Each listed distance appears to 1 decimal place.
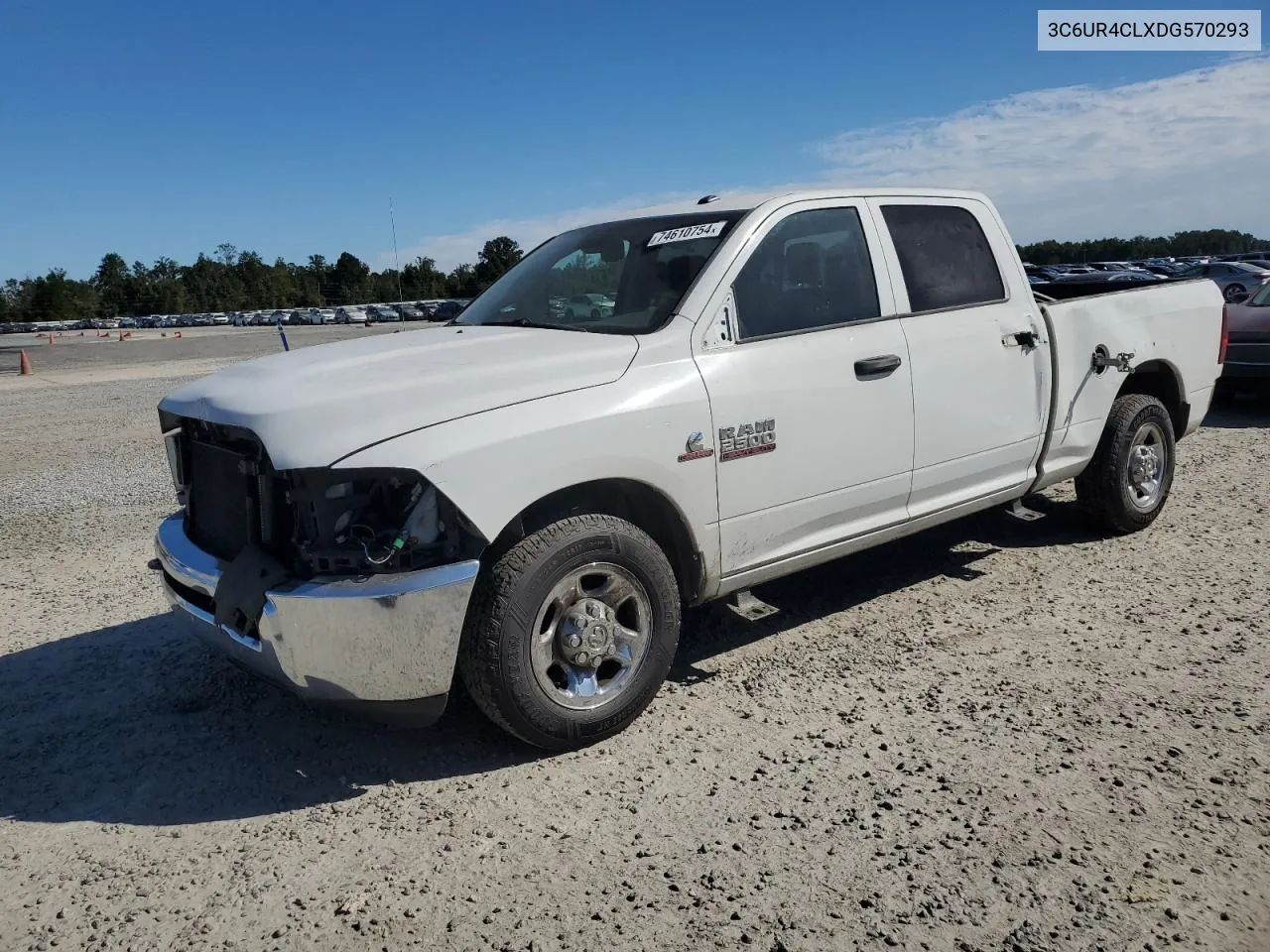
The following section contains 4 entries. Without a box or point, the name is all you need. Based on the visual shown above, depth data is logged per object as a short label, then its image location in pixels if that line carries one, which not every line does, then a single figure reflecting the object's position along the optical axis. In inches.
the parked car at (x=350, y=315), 2711.6
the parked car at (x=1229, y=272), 959.6
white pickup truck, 120.2
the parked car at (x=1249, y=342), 397.4
